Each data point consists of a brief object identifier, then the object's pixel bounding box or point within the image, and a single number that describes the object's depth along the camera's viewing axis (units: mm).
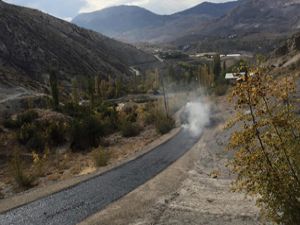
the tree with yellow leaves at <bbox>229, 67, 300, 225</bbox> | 9250
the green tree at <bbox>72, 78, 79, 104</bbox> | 65288
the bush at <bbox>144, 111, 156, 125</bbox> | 45503
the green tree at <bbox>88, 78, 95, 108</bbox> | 63128
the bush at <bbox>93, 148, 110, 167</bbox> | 27766
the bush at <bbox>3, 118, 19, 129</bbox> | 42625
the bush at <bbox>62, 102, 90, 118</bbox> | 49500
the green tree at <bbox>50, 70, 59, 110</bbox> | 54000
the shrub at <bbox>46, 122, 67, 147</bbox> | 38278
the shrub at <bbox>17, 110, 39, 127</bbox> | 43241
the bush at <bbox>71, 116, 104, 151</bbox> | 36469
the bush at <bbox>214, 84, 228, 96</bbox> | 63300
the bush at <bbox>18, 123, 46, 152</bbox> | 36550
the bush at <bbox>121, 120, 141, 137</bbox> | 40078
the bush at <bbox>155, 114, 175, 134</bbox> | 39344
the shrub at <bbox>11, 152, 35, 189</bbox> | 23719
